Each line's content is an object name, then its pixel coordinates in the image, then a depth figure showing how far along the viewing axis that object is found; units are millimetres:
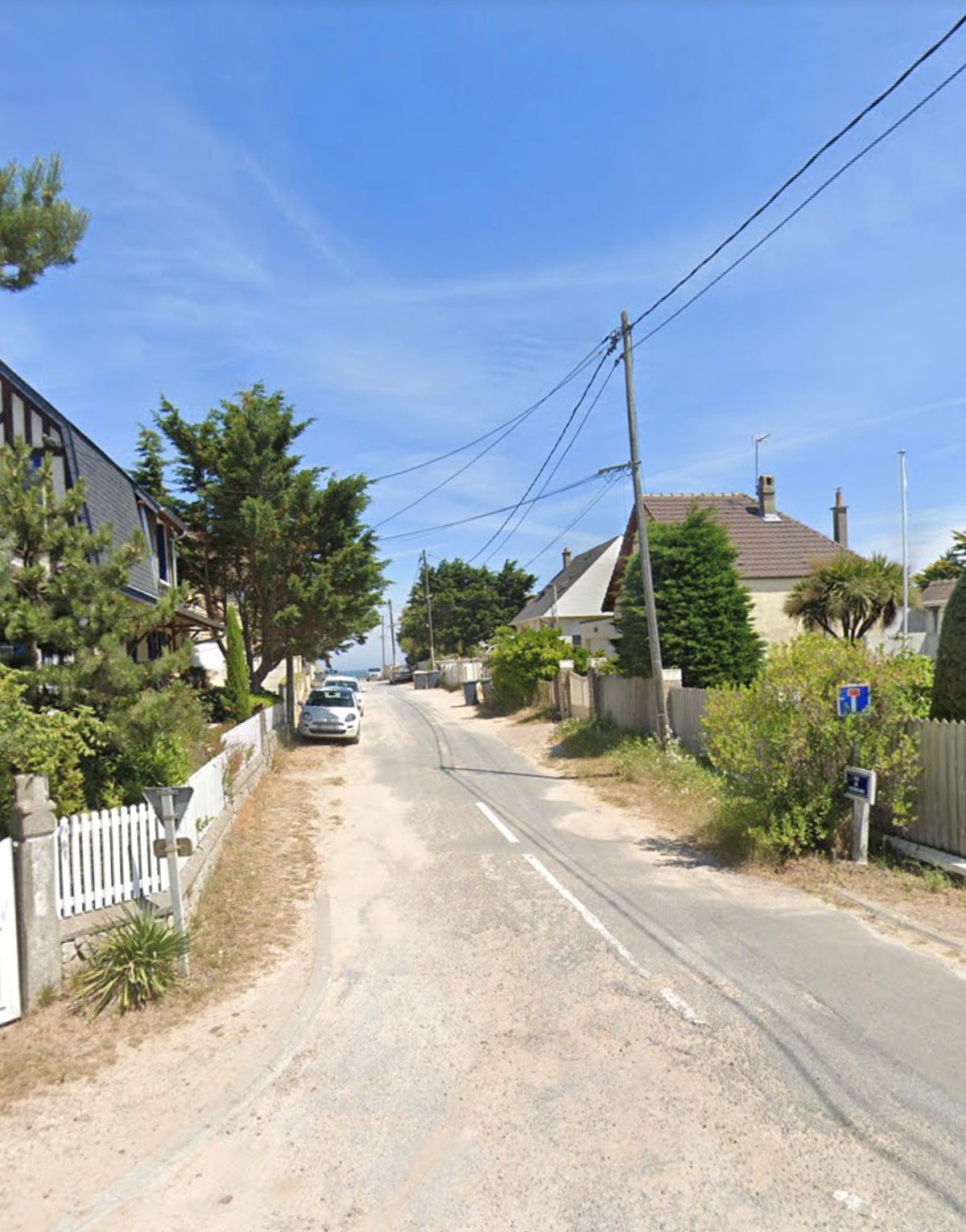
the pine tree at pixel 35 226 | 7992
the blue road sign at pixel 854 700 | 8367
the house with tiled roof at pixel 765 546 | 25516
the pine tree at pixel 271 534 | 22719
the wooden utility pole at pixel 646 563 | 15273
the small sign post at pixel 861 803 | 8359
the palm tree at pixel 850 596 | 20438
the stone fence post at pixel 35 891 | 5852
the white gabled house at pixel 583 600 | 42562
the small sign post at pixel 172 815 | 6297
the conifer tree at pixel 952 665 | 8742
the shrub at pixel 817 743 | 8688
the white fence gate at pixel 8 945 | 5625
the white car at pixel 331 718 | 22812
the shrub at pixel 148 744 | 8055
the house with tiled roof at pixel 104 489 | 13031
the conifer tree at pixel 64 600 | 7809
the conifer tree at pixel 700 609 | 16719
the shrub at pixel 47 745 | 6664
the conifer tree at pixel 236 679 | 20281
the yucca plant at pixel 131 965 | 5891
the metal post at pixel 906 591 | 21119
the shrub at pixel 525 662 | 28312
